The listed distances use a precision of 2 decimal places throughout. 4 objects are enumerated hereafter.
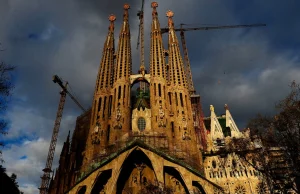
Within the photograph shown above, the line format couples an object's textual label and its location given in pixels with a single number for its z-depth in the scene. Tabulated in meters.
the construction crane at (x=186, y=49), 64.59
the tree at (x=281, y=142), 18.16
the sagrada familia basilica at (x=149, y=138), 34.78
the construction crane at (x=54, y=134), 53.38
